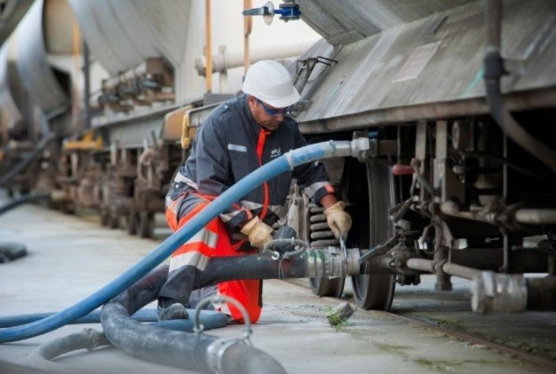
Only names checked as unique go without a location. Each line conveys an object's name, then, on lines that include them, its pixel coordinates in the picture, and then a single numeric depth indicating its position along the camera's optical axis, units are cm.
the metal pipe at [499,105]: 500
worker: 717
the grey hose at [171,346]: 536
